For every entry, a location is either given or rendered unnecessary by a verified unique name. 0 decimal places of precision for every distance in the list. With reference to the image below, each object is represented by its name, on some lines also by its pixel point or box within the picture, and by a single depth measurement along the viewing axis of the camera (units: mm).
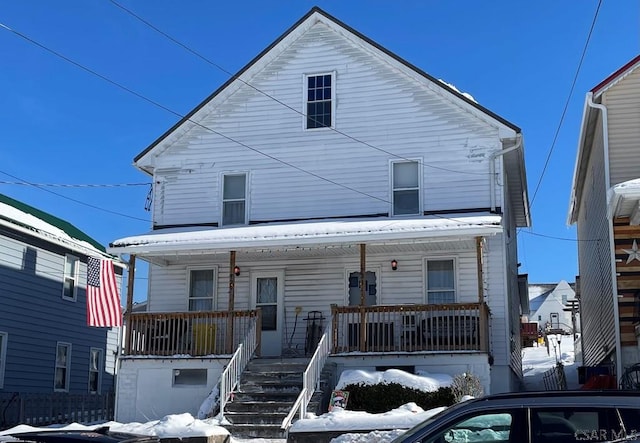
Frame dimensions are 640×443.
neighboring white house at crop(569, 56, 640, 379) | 17562
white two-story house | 18250
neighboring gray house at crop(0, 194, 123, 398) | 24000
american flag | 23422
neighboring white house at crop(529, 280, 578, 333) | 85375
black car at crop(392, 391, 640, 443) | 6398
